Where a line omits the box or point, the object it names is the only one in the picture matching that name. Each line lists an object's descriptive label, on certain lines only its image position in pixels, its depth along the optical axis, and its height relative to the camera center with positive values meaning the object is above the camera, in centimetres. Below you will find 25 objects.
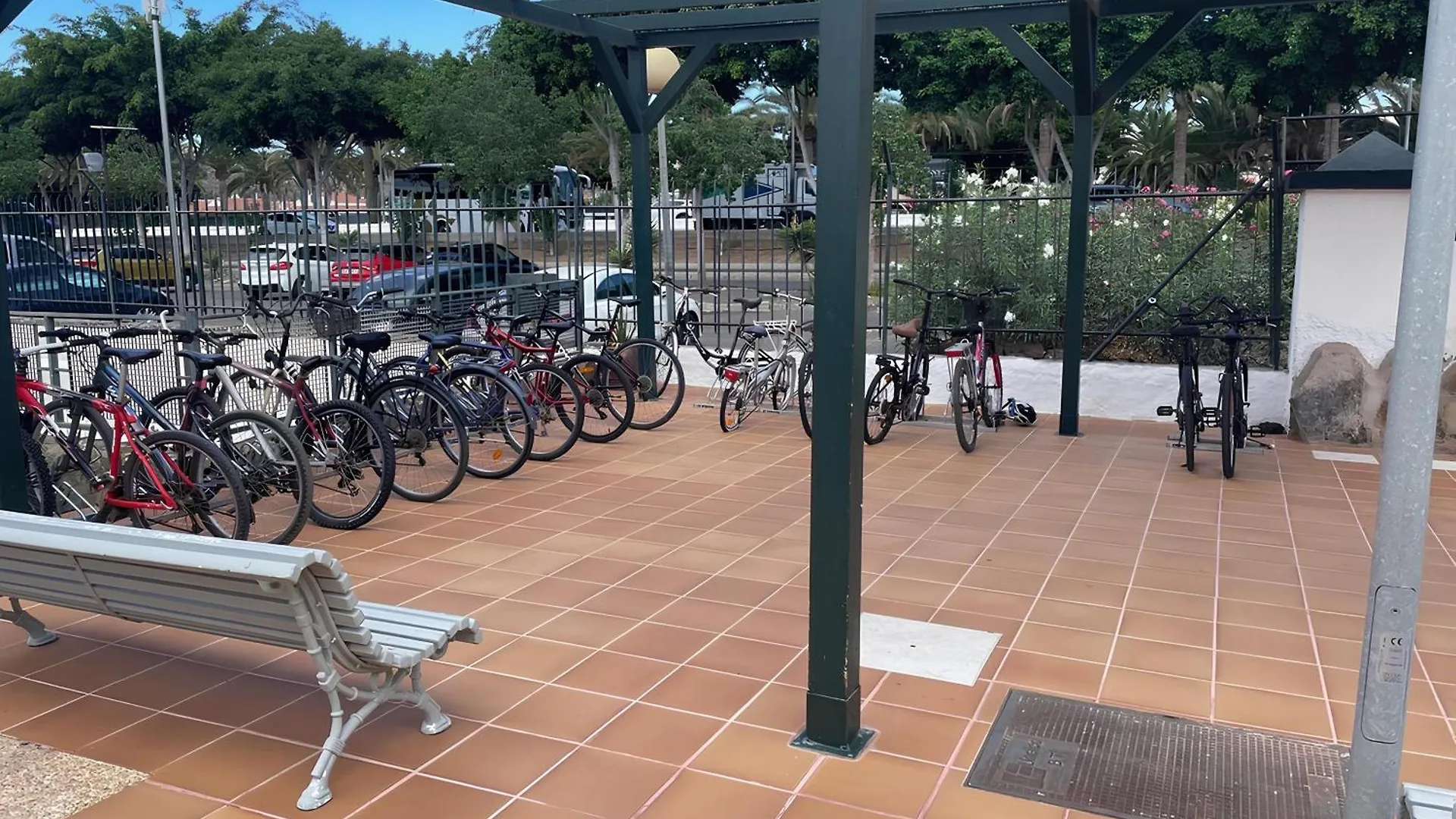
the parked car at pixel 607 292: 1062 -60
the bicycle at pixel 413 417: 630 -103
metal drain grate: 304 -150
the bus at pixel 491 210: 954 +17
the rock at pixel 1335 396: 807 -118
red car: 972 -28
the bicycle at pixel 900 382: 812 -110
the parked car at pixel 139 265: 1023 -30
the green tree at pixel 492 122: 2684 +255
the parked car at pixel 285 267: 934 -32
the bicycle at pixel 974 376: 774 -103
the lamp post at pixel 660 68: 1095 +153
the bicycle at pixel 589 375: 785 -102
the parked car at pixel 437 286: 902 -47
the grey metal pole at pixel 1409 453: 232 -48
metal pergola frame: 250 -44
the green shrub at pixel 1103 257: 953 -25
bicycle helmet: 888 -141
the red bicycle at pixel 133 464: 495 -104
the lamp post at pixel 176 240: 882 -7
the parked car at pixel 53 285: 1010 -47
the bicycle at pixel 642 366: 856 -109
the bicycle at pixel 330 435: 570 -101
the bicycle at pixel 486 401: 673 -100
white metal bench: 290 -99
